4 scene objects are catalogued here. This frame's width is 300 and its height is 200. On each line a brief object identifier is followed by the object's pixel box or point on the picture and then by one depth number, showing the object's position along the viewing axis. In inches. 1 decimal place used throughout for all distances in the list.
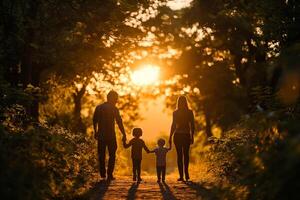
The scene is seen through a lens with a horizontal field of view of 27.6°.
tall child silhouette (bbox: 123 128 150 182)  633.0
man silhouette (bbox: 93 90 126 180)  609.3
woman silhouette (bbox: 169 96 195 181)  625.3
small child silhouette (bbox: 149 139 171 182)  642.2
